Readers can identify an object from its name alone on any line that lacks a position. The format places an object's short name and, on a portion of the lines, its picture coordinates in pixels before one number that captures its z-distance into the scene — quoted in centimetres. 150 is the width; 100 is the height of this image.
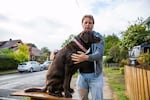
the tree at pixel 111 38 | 3197
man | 173
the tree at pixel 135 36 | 1164
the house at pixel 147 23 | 1559
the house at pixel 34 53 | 3263
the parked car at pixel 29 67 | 1493
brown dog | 175
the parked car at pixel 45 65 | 1873
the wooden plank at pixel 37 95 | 193
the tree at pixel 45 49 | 4937
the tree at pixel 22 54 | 1735
